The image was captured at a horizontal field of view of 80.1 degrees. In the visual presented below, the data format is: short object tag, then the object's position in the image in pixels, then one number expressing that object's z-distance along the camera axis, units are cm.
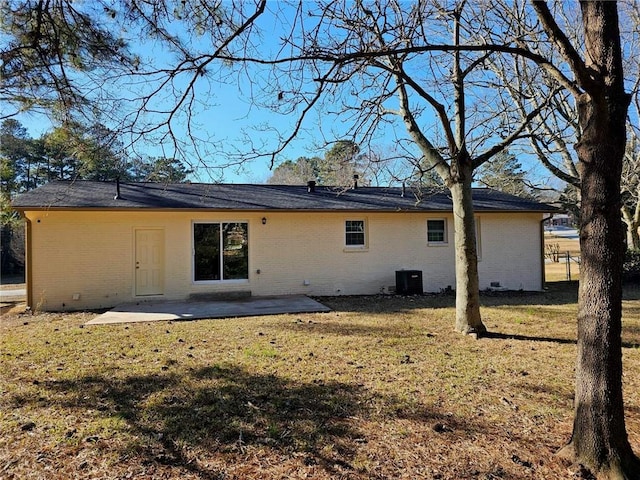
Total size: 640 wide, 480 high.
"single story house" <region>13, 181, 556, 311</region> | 1002
